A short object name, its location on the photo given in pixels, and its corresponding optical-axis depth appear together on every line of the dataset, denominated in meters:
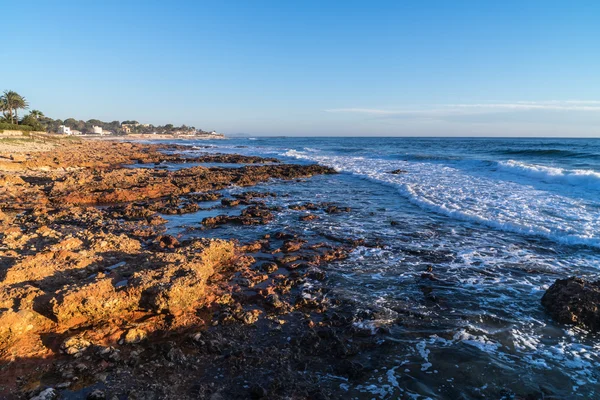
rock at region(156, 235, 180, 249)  8.12
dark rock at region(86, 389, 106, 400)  3.54
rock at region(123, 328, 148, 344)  4.53
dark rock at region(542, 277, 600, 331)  5.19
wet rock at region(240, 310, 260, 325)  5.14
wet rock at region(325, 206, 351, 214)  12.72
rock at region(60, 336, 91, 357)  4.23
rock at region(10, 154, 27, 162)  20.72
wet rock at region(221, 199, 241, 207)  13.53
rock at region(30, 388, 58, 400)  3.51
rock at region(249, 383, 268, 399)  3.65
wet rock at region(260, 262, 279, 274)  7.19
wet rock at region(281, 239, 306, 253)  8.45
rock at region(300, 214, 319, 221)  11.52
